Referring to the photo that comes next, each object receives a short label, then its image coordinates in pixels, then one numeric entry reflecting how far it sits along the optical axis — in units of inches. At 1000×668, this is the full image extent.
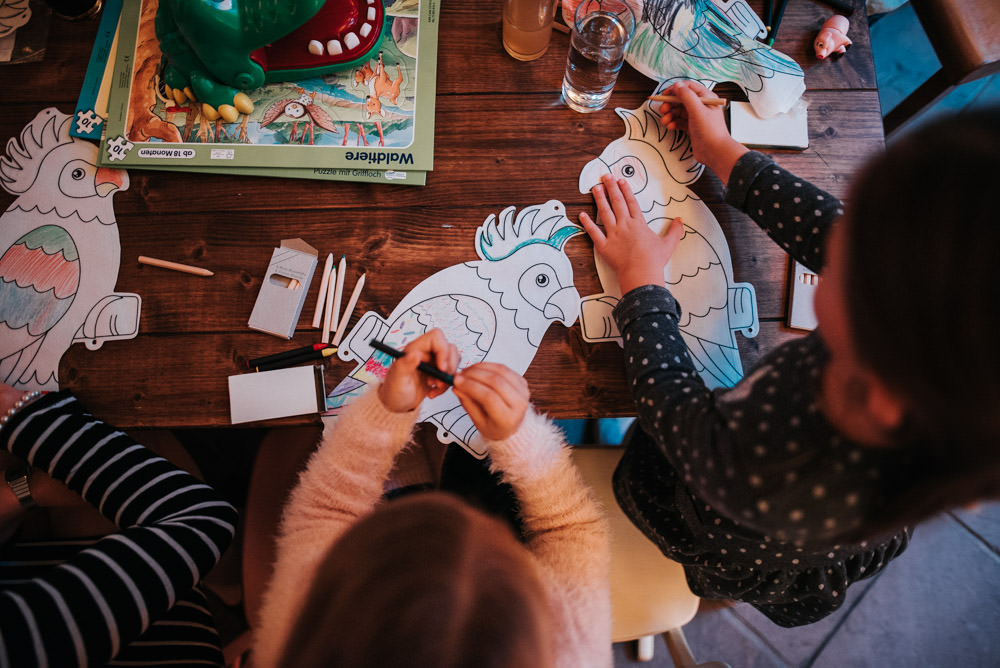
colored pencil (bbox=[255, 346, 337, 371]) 29.8
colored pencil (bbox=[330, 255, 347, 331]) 30.6
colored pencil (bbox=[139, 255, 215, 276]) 31.0
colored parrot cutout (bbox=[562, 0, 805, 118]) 33.9
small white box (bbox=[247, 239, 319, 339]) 30.4
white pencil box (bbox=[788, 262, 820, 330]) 31.6
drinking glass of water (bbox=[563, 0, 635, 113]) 32.6
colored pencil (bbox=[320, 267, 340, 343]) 30.5
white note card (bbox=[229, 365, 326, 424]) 29.5
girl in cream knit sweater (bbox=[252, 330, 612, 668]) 17.5
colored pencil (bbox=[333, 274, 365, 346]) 30.5
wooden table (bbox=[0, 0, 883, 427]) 30.1
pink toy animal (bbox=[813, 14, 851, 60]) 34.2
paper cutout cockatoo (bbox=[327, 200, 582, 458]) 30.4
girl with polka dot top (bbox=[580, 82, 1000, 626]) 15.5
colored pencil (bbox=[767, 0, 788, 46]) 34.4
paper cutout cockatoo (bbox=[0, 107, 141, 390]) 30.2
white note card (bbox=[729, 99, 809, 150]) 33.6
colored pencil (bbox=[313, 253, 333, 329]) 30.7
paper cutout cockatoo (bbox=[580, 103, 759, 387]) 31.2
